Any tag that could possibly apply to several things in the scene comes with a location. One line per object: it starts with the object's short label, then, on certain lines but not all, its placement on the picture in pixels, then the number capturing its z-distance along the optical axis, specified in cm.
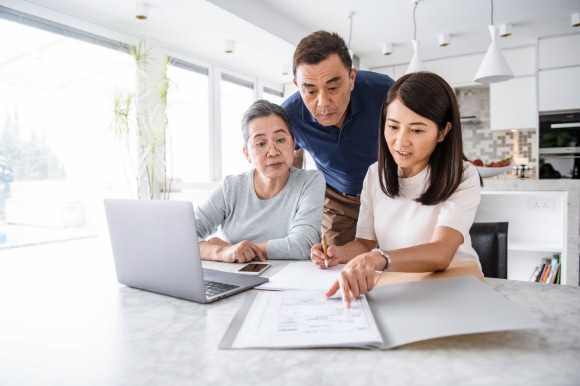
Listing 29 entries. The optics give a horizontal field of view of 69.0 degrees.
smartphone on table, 108
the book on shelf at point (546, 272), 267
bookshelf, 264
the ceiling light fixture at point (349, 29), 405
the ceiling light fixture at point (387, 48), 494
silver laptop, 82
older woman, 154
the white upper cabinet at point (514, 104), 516
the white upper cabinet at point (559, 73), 482
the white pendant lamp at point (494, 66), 346
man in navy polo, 162
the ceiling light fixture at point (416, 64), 376
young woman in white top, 110
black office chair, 134
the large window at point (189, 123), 473
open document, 59
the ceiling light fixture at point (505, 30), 436
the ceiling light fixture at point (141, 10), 332
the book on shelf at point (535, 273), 271
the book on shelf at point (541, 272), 271
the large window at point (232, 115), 541
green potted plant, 345
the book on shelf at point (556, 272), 263
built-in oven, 481
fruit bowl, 261
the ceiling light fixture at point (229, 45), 432
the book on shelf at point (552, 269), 264
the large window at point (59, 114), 312
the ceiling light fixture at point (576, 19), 413
